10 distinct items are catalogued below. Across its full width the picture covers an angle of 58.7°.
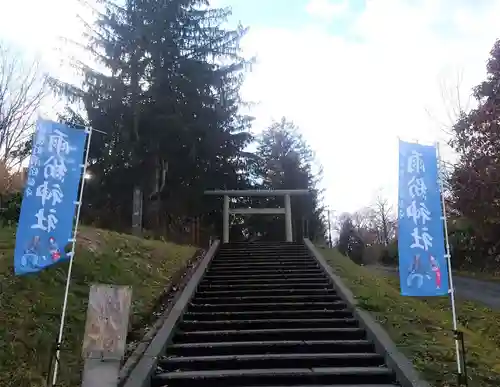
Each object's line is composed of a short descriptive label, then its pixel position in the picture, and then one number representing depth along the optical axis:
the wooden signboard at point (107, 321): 4.48
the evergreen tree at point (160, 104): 15.84
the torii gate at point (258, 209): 17.05
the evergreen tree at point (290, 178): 25.03
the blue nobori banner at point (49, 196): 5.62
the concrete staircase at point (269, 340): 5.65
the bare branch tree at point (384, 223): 49.27
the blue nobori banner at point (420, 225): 5.97
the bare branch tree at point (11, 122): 18.22
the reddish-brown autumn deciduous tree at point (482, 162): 17.23
